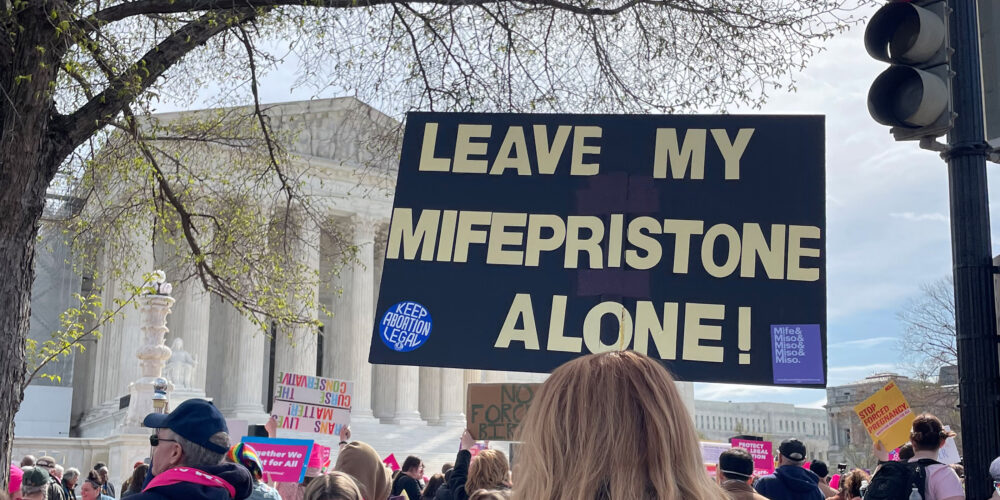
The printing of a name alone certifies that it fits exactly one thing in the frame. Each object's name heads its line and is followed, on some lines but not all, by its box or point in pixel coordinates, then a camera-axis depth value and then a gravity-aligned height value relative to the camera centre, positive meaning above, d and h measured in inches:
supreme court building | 1555.1 +8.7
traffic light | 157.5 +50.1
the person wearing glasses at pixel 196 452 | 146.5 -12.7
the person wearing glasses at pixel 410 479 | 428.5 -45.6
